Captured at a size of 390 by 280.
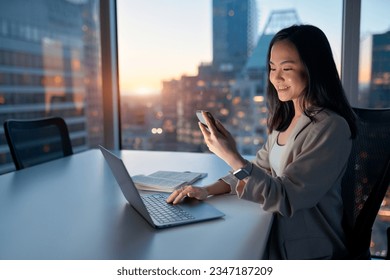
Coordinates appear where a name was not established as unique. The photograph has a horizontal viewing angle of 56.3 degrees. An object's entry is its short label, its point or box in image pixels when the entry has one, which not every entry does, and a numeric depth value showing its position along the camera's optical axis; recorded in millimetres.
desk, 864
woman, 1065
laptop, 1026
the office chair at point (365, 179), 1207
